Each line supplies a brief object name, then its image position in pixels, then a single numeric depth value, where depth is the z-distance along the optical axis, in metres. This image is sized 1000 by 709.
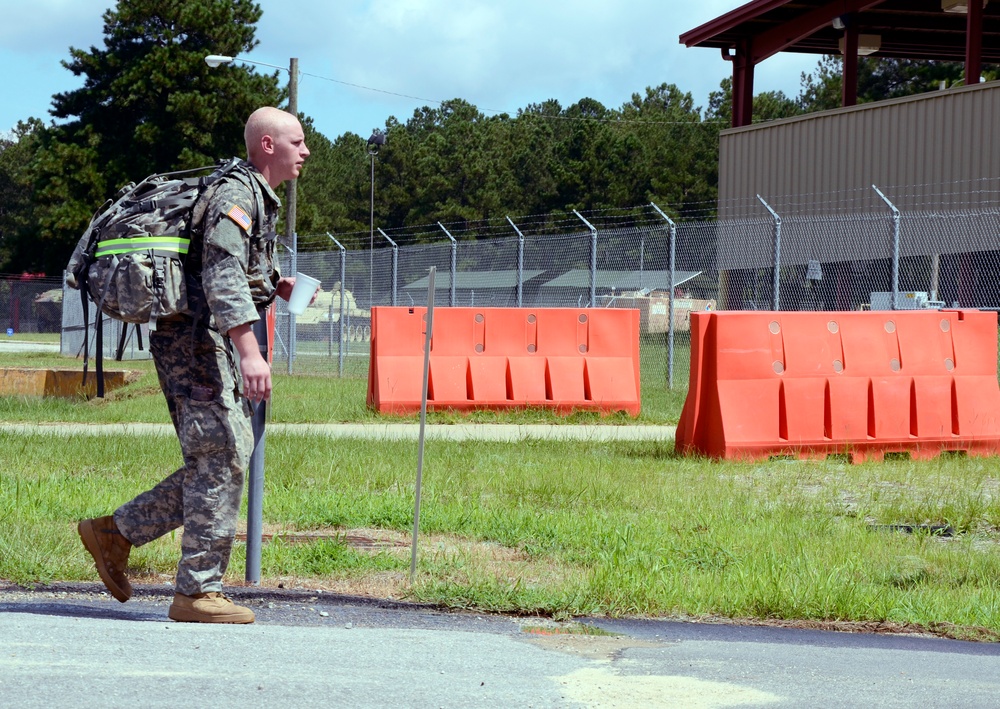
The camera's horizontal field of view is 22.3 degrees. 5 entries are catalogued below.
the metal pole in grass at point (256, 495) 10.50
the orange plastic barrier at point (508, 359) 26.80
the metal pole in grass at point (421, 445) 10.86
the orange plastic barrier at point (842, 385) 19.48
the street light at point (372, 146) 44.10
